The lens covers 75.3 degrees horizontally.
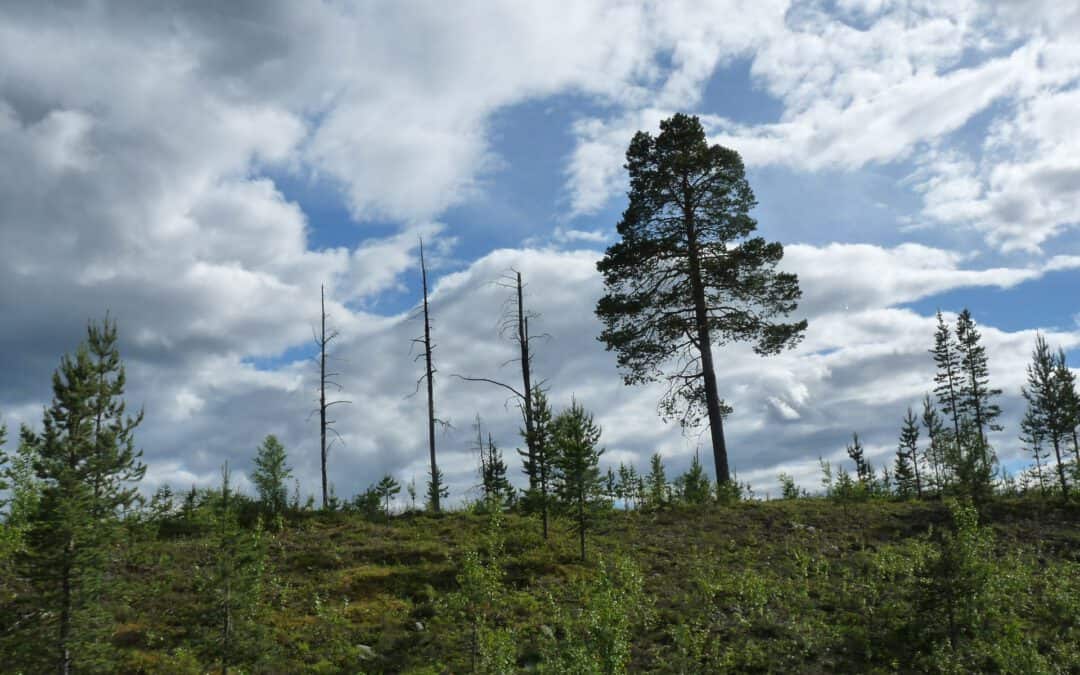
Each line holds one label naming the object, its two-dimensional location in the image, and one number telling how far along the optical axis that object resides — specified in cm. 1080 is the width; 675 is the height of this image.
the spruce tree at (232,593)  1361
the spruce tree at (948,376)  5347
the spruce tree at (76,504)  1393
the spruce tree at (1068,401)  3247
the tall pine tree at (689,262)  2941
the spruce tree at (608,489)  2072
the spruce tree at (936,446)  2591
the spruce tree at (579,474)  2039
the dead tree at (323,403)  3269
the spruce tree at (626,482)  3161
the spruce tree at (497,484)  2738
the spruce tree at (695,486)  2819
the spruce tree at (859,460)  4316
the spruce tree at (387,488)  2781
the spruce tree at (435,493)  2886
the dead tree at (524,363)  3034
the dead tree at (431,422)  2967
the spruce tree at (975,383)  5259
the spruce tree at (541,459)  2134
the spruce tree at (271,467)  3322
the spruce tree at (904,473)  3919
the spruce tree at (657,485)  2843
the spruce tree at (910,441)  4422
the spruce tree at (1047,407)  3275
